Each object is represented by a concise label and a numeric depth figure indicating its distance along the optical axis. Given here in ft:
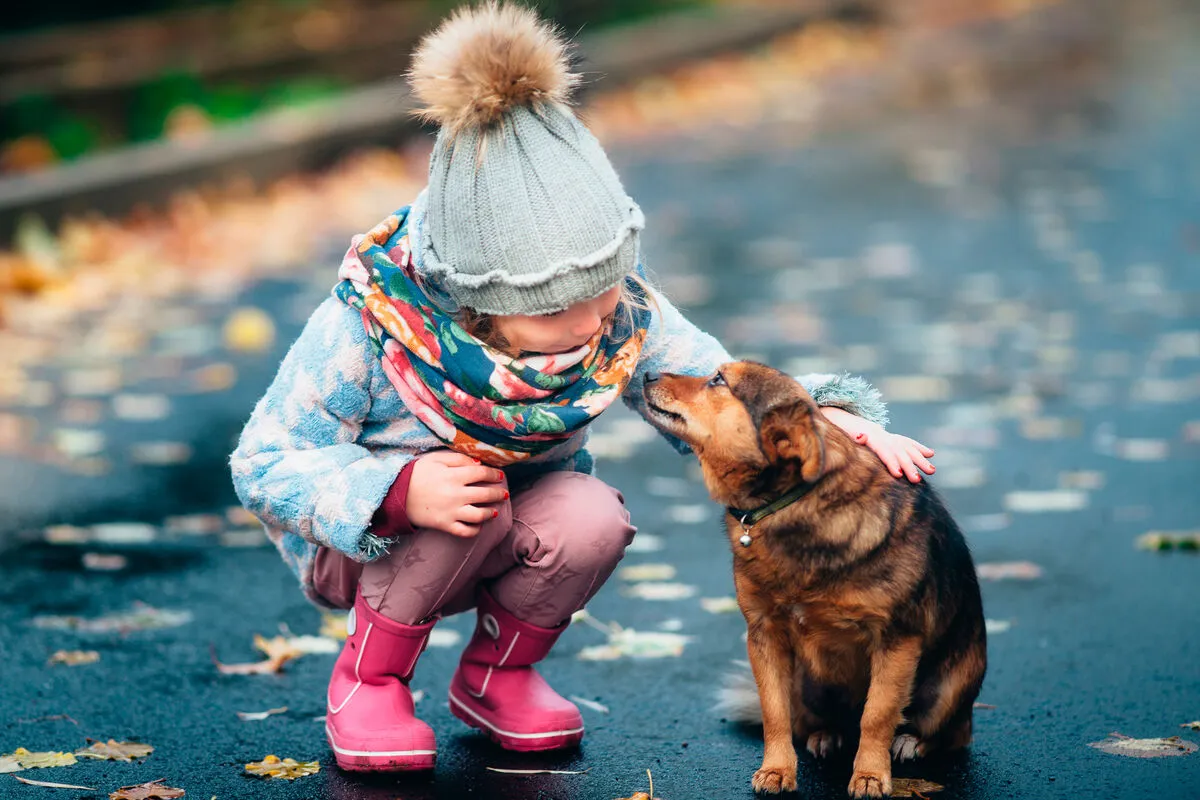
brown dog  9.95
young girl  9.69
